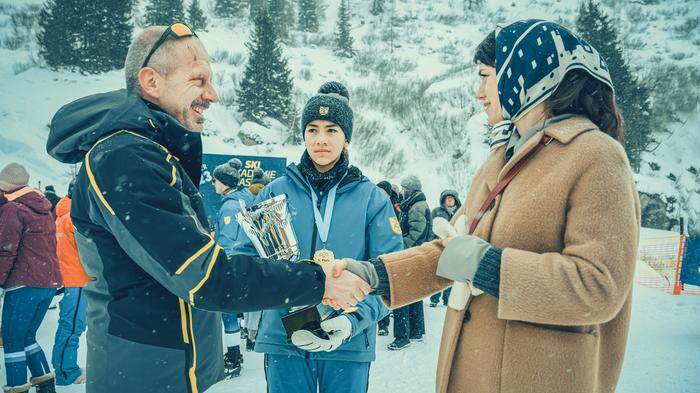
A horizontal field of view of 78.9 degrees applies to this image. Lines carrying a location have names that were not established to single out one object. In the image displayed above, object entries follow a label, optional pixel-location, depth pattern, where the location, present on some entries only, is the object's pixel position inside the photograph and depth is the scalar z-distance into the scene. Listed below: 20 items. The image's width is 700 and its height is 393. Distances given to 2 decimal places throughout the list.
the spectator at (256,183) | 6.05
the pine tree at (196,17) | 34.00
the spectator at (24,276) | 4.02
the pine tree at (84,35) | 24.06
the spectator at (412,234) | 5.97
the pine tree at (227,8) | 40.19
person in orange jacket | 4.55
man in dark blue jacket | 1.46
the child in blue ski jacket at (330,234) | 2.24
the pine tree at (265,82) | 24.73
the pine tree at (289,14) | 42.06
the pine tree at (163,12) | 30.62
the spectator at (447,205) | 8.50
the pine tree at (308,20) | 43.31
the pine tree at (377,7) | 49.12
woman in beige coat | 1.24
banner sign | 9.03
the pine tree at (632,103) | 24.03
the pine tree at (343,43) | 37.47
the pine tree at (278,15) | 38.34
